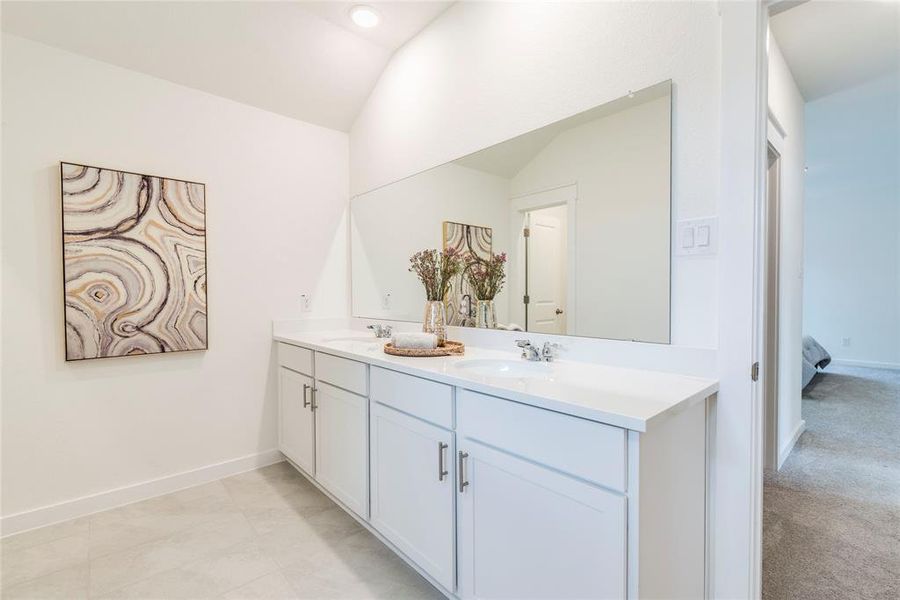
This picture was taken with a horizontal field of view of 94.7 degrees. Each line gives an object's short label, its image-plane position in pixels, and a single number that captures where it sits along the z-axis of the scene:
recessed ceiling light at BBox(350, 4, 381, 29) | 2.27
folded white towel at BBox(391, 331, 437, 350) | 1.92
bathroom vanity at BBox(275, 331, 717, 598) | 0.99
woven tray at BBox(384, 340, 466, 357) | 1.88
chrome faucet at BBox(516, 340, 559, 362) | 1.71
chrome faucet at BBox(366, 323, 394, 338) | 2.65
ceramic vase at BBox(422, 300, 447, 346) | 2.19
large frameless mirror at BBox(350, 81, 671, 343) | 1.49
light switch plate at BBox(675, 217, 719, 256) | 1.35
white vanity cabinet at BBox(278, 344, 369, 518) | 1.88
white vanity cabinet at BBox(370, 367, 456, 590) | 1.43
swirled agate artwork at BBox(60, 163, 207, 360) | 2.10
